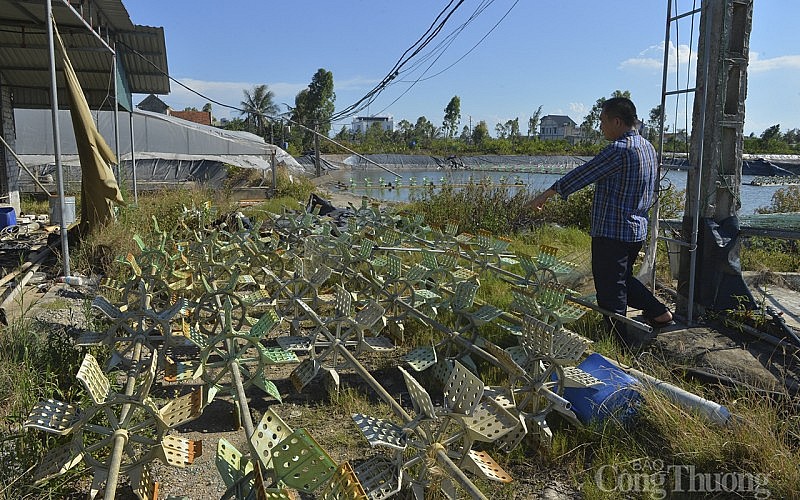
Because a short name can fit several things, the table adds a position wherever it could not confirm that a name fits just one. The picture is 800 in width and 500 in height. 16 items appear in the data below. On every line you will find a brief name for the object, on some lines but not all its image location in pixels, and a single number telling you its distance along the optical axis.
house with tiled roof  54.71
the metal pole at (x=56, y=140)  6.29
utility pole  4.73
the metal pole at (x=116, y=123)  10.06
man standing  4.42
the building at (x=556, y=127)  104.16
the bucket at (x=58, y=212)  6.82
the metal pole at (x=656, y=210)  5.22
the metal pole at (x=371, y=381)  2.90
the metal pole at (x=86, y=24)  7.13
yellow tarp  7.12
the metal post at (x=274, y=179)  18.20
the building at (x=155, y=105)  57.72
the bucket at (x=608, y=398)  3.42
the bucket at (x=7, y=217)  9.73
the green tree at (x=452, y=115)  70.75
